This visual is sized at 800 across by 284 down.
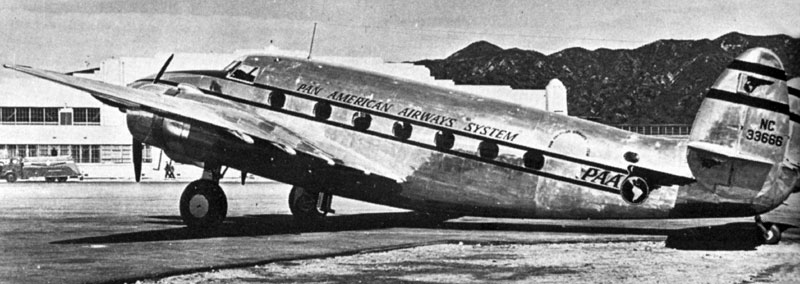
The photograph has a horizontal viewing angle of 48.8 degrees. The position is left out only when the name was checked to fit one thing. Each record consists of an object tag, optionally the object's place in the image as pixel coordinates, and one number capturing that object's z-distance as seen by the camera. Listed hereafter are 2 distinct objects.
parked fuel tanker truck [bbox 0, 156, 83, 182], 57.53
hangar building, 69.81
